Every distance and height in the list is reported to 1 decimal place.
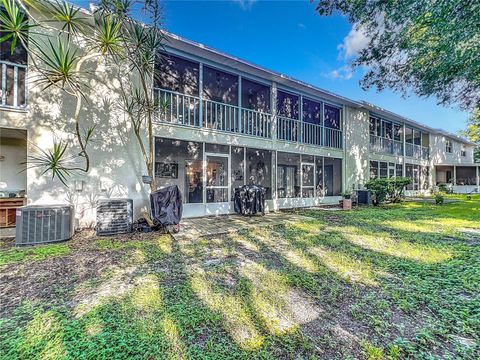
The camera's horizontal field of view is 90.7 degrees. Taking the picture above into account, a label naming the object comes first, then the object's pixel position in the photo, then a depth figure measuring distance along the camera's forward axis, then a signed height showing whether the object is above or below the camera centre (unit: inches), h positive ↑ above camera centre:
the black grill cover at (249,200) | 351.3 -25.5
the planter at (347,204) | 431.5 -38.4
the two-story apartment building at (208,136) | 233.9 +66.3
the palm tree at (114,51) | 202.7 +130.1
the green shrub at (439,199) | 498.2 -34.9
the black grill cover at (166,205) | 241.9 -23.3
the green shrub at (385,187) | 482.0 -8.3
